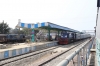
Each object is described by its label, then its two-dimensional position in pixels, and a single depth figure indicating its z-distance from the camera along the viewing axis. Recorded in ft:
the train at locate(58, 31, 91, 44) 74.34
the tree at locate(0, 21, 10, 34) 125.71
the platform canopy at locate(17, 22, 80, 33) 65.72
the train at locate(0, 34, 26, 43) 79.77
